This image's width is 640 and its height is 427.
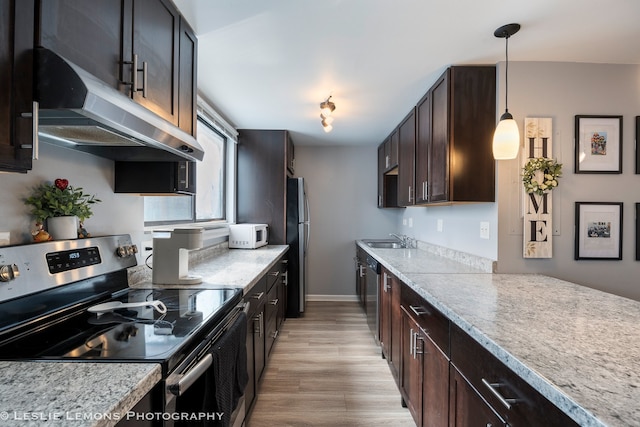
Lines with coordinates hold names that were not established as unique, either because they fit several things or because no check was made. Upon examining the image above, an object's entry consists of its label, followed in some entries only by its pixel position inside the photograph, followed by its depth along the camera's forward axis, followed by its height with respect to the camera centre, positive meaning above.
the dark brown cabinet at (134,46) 0.94 +0.63
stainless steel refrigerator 3.89 -0.36
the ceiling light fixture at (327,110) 2.71 +0.93
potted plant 1.18 +0.02
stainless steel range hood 0.85 +0.30
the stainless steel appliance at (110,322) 0.90 -0.39
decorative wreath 1.93 +0.26
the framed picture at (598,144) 1.99 +0.47
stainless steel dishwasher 2.93 -0.80
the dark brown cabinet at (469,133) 2.06 +0.55
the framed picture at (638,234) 2.00 -0.11
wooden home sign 1.97 +0.07
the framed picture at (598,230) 1.99 -0.08
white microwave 3.27 -0.23
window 2.34 +0.24
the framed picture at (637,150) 1.99 +0.43
